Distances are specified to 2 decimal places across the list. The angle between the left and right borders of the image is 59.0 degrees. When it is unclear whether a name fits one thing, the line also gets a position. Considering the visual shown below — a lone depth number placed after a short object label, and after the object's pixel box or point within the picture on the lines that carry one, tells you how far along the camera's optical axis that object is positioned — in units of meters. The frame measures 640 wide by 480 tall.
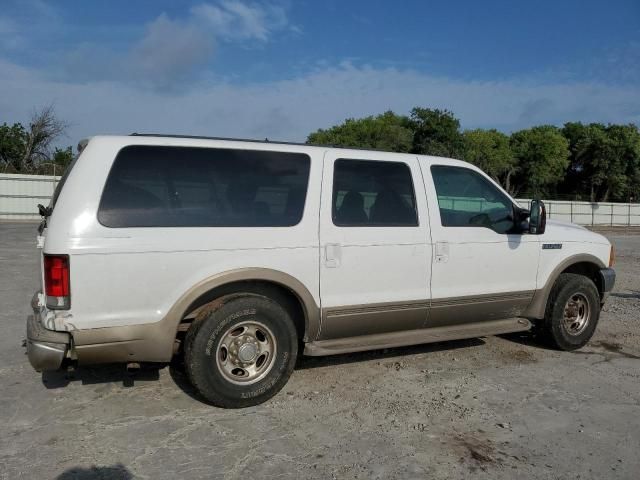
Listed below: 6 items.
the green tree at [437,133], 47.12
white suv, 3.74
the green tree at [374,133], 50.44
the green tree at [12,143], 36.09
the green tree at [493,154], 56.28
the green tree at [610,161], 54.81
